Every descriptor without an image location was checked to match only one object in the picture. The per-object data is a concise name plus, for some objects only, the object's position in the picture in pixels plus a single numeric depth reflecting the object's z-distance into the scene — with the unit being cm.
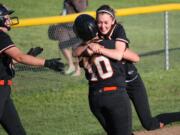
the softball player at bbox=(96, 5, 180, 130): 1291
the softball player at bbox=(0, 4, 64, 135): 1329
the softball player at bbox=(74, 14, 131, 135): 1243
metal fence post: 2524
